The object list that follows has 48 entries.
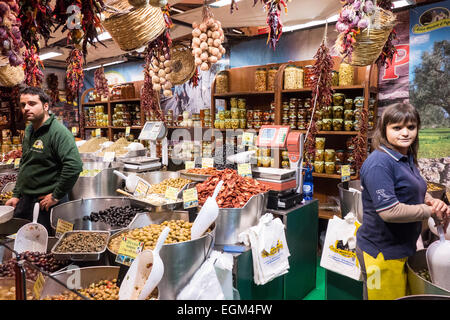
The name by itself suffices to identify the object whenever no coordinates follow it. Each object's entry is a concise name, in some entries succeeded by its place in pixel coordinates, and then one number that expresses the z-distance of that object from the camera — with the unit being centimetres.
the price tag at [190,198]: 222
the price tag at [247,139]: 308
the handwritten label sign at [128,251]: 152
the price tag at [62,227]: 195
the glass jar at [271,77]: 465
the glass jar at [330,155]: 427
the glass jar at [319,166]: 434
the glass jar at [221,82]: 524
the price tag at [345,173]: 342
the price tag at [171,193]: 231
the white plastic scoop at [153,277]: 127
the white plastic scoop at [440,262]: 154
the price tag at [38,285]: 123
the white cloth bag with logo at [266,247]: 220
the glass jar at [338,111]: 417
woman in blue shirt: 172
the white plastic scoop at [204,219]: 173
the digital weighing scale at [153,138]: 390
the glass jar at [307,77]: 427
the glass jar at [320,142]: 429
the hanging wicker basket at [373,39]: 242
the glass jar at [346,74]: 405
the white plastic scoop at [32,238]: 180
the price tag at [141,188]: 257
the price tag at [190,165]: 346
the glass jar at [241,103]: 500
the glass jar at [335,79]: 416
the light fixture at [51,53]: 595
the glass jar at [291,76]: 439
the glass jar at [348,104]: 409
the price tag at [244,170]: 277
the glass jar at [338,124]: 419
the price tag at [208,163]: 331
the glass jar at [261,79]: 476
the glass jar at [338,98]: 415
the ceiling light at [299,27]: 466
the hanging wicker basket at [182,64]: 359
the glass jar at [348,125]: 410
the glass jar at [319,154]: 430
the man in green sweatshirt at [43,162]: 260
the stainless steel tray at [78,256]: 159
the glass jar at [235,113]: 496
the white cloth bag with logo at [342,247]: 237
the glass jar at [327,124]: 426
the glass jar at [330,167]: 429
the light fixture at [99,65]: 707
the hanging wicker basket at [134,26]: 193
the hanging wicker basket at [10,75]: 276
